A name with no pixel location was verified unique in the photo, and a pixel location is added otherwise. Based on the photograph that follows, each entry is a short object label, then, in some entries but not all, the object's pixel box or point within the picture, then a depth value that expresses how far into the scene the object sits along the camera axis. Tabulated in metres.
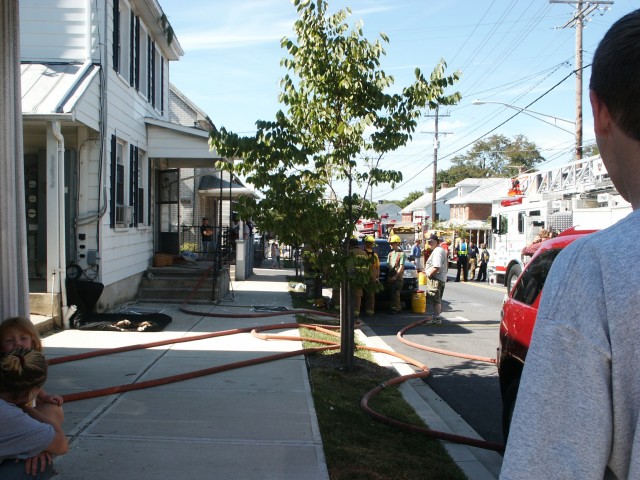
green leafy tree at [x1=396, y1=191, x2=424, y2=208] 126.42
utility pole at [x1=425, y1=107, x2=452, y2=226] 43.05
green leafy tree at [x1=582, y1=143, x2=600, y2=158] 52.14
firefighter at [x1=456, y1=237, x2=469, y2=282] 24.59
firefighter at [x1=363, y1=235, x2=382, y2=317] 7.54
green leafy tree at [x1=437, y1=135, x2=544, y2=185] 86.62
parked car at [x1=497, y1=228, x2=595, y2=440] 4.64
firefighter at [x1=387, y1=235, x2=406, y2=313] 13.52
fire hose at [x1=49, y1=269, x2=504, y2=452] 5.16
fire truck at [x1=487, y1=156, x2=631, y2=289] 15.09
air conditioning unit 11.70
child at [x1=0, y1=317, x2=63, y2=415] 3.55
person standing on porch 19.20
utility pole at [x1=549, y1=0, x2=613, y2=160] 21.73
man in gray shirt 1.06
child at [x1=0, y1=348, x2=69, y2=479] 2.86
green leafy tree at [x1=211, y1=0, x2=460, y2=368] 6.83
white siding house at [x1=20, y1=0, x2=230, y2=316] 9.32
